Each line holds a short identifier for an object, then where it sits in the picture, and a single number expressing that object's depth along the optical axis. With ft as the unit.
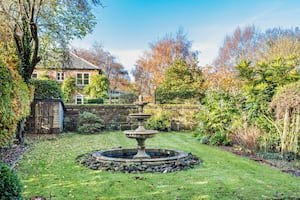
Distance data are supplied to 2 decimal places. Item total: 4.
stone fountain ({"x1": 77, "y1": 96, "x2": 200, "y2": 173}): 21.43
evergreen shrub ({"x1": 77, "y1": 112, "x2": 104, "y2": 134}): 50.39
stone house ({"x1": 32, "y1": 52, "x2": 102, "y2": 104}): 98.84
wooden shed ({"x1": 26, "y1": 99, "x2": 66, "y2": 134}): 47.55
